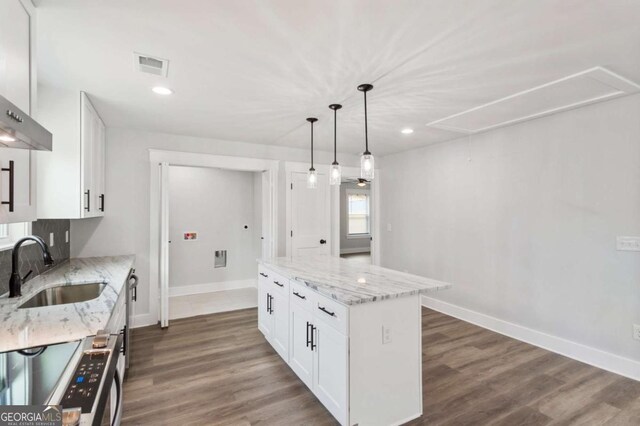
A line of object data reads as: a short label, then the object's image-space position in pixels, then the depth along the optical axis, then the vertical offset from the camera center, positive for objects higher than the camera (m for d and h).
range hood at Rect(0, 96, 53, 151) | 0.92 +0.28
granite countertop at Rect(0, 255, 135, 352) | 1.35 -0.54
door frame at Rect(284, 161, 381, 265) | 4.77 +0.16
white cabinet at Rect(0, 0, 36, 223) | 1.22 +0.54
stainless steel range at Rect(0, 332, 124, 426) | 0.83 -0.53
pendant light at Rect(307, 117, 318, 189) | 3.29 +0.41
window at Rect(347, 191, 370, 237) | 10.48 +0.05
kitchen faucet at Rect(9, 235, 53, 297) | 1.85 -0.31
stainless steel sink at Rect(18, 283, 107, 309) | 2.12 -0.59
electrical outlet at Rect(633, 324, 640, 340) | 2.66 -1.03
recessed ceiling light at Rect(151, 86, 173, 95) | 2.52 +1.05
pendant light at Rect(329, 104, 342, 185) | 2.91 +0.42
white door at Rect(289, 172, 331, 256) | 4.82 -0.04
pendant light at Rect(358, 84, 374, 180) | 2.52 +0.42
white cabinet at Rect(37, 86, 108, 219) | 2.53 +0.49
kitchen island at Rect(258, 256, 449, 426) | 1.94 -0.89
